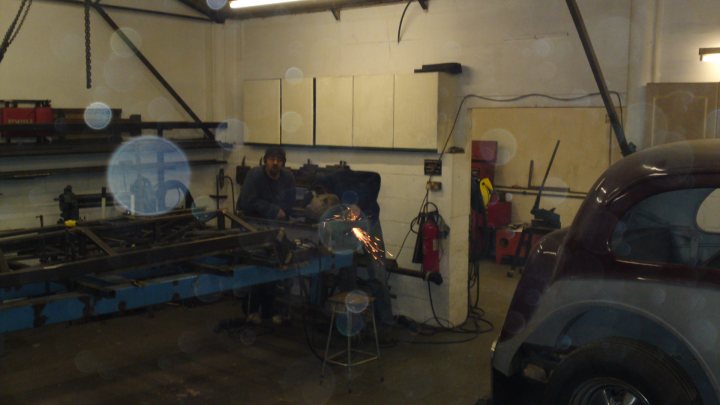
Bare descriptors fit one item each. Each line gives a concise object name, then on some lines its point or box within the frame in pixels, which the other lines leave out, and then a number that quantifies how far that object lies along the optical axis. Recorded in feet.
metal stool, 17.25
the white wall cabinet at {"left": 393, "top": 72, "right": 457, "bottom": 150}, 20.74
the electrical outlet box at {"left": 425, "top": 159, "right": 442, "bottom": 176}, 21.30
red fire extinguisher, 20.94
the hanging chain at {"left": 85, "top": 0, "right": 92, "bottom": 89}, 22.81
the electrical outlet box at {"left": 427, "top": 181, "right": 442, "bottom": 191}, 21.35
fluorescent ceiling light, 21.34
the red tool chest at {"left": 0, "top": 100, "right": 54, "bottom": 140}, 21.12
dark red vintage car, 9.59
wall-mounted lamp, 16.85
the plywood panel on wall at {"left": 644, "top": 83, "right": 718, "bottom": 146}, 16.88
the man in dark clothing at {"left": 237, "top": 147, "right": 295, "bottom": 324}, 21.30
